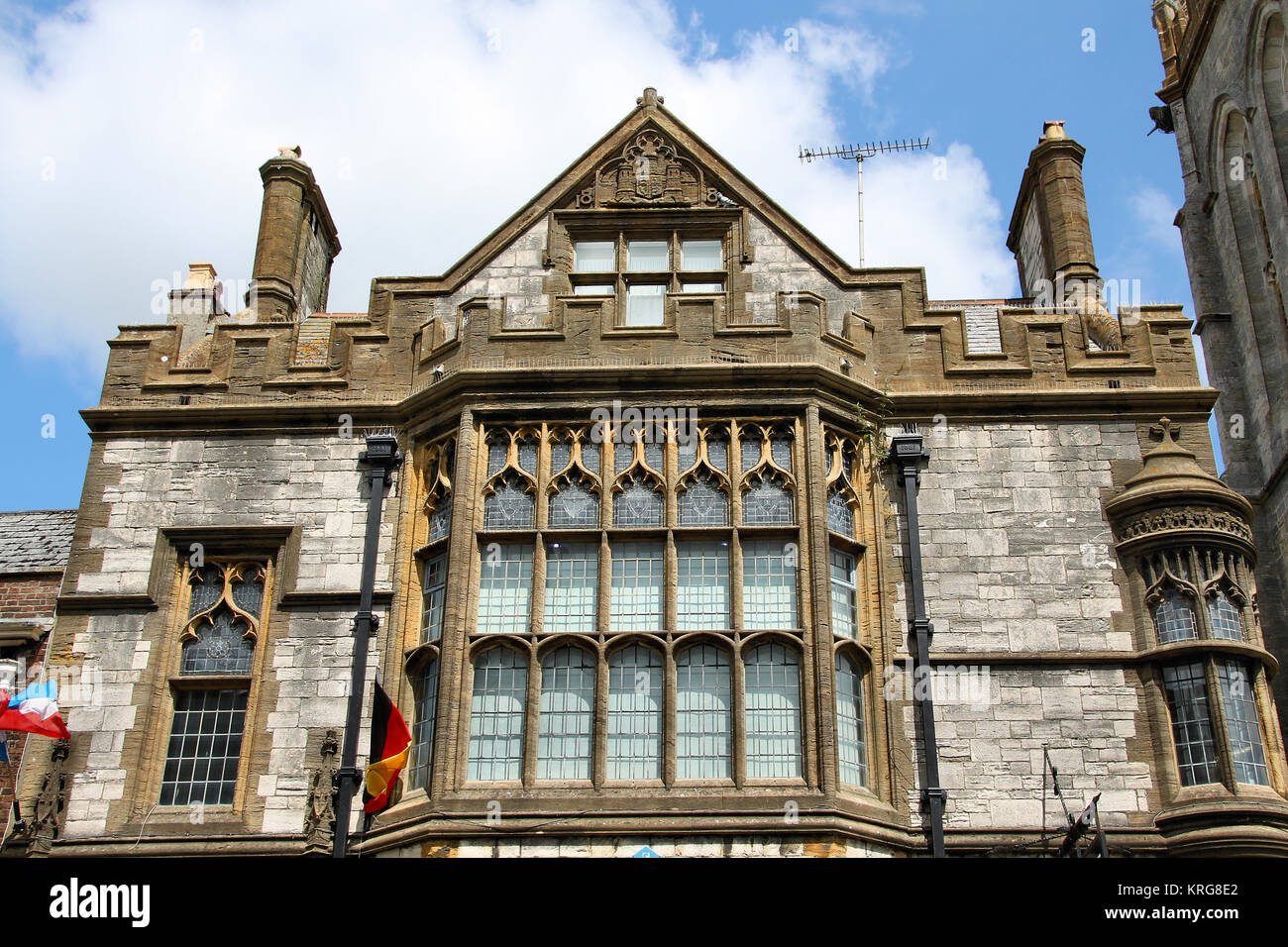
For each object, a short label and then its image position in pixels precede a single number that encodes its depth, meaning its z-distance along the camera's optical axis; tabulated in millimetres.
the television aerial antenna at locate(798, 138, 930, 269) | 22797
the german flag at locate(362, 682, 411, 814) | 13391
